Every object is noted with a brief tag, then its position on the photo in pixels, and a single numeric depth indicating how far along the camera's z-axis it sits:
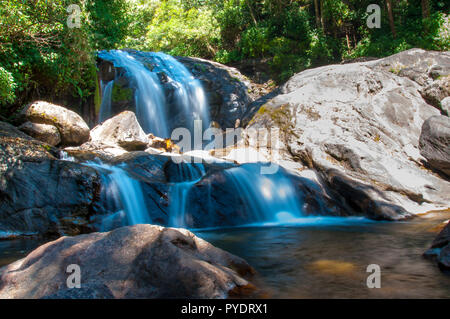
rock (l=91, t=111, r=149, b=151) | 11.05
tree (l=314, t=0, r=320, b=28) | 19.86
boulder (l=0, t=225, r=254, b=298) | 2.94
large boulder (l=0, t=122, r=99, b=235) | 6.57
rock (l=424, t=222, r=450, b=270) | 3.89
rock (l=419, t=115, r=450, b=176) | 9.38
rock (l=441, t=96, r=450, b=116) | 11.21
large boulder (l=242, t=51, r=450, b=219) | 8.39
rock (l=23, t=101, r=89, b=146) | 10.12
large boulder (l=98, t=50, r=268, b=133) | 13.98
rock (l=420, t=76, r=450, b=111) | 11.39
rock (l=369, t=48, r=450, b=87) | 11.91
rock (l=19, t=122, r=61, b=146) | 9.59
